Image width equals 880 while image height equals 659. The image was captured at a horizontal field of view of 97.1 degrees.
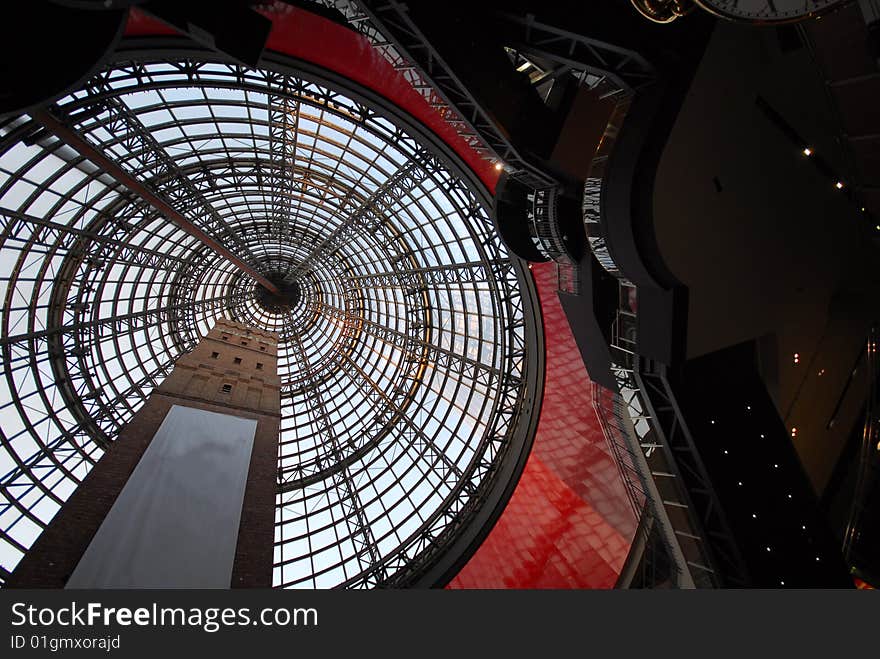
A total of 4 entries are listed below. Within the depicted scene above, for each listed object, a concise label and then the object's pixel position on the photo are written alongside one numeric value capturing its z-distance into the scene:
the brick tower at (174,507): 11.54
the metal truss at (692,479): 9.32
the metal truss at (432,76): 8.69
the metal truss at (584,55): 8.90
